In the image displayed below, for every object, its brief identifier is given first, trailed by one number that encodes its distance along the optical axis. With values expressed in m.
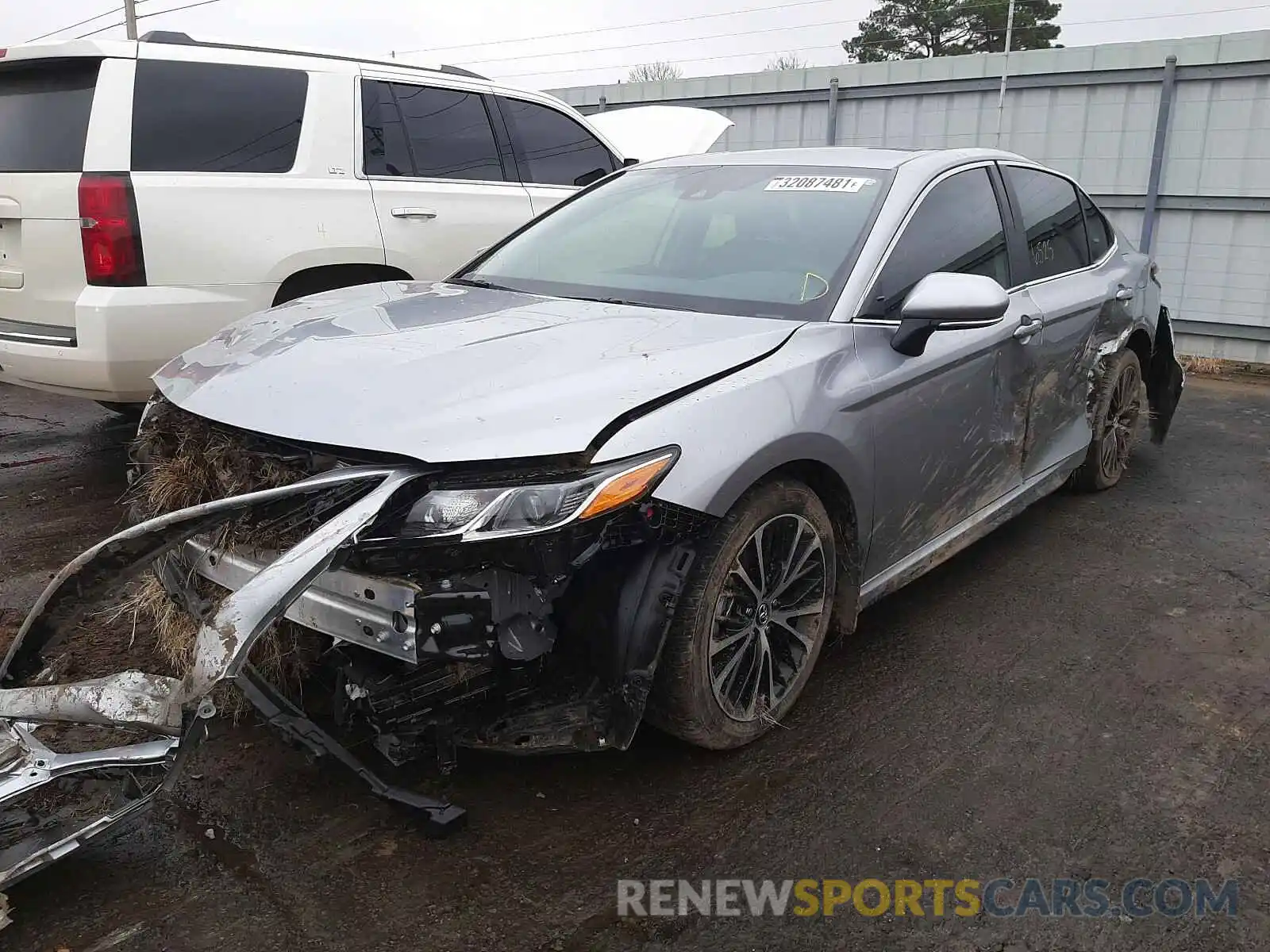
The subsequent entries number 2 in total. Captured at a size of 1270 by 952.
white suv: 4.14
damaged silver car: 2.13
